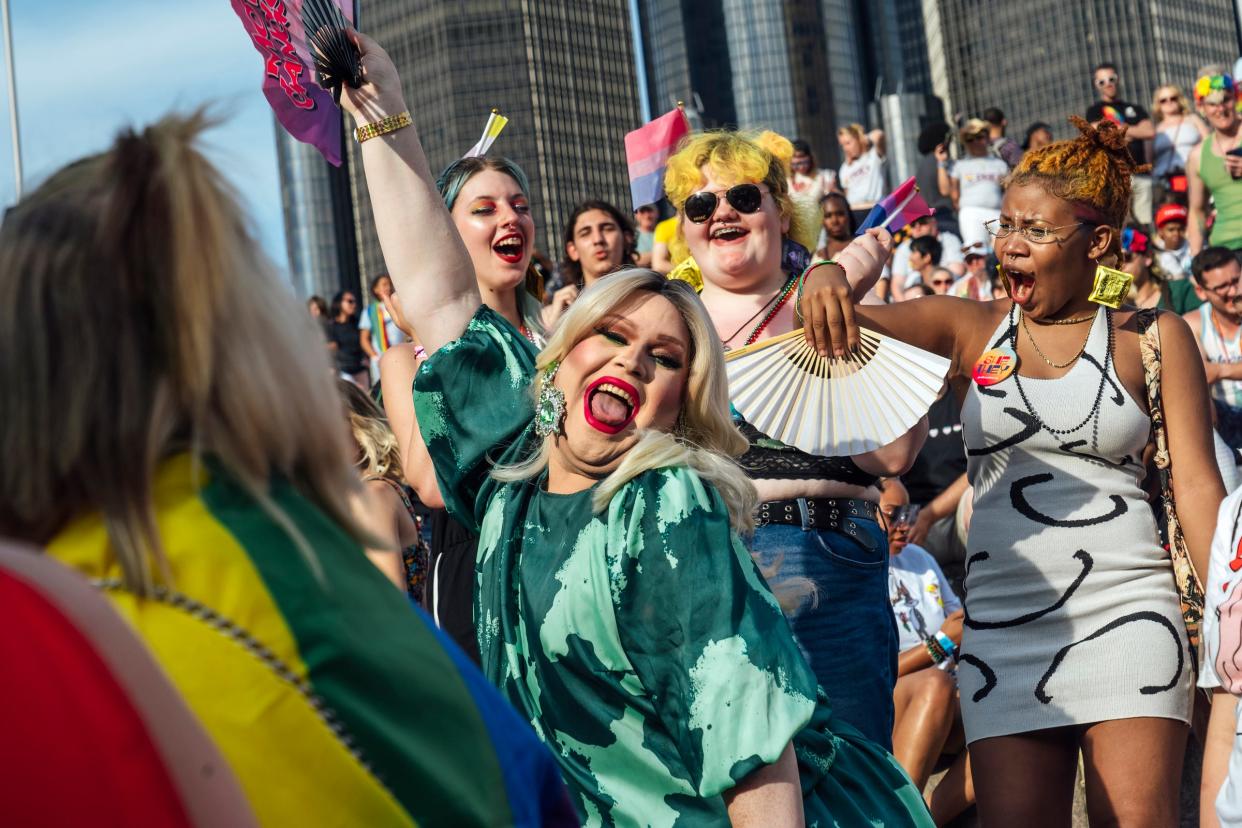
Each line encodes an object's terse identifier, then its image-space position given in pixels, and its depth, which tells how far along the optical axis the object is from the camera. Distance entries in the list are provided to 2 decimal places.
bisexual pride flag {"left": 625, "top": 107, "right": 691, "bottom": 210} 4.47
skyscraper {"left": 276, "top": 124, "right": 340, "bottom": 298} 133.62
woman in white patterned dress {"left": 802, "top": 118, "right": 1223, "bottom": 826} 3.73
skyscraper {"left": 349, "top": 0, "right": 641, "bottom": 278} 116.88
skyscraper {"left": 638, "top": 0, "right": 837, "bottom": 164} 154.12
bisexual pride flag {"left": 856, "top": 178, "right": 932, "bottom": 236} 4.08
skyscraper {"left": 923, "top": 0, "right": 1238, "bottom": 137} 115.19
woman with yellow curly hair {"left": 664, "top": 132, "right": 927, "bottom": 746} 3.55
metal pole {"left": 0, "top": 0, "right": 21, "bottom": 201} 18.78
